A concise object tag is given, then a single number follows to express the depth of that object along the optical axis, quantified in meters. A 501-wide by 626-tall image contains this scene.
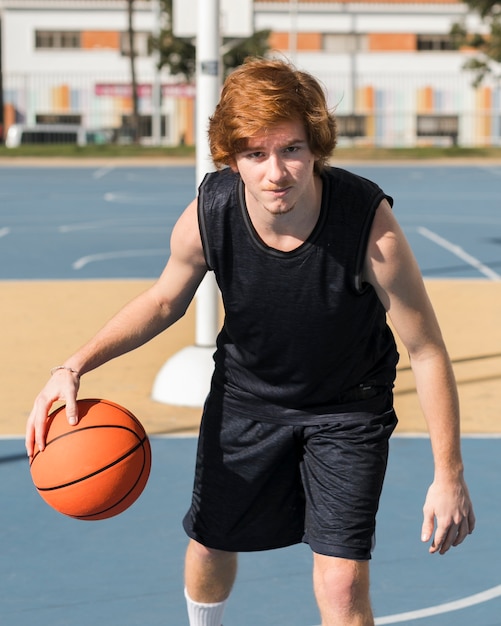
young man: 4.65
